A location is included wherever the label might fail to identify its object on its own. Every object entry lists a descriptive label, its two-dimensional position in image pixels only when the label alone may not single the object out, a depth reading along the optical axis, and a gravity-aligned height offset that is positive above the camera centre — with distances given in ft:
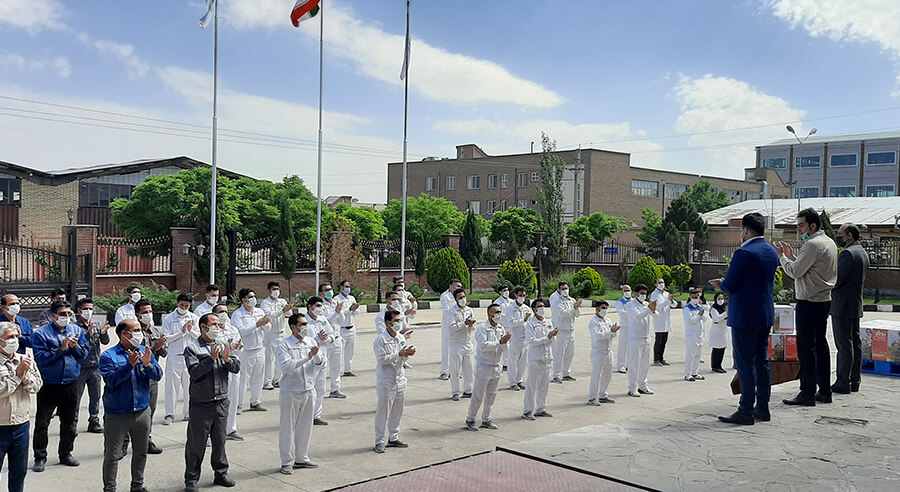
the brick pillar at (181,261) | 80.74 -1.83
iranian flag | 67.21 +21.10
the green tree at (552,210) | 119.24 +6.52
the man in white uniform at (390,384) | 28.45 -5.16
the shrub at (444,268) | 95.14 -2.46
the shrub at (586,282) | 102.22 -4.19
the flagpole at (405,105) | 78.02 +14.97
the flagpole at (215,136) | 64.49 +9.45
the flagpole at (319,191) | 72.84 +5.43
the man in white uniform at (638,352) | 41.46 -5.49
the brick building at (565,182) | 189.06 +18.73
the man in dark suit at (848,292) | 25.70 -1.22
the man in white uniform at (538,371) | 34.78 -5.57
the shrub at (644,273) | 102.06 -2.78
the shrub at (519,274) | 100.22 -3.19
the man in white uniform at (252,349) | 35.55 -4.93
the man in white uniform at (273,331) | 40.75 -4.67
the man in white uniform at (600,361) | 38.70 -5.61
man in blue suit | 22.38 -1.68
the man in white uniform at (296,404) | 25.62 -5.43
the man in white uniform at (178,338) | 33.42 -4.27
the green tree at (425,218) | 124.16 +5.03
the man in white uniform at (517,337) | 43.01 -5.11
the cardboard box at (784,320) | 36.55 -3.17
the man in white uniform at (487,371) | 32.14 -5.19
